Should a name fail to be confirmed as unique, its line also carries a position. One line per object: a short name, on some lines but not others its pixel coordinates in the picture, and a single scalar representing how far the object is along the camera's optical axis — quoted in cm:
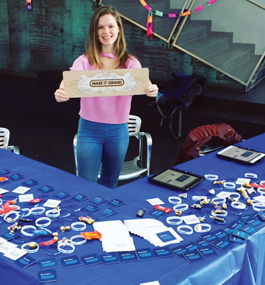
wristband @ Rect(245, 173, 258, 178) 266
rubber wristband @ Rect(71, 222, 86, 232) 199
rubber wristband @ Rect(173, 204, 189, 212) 221
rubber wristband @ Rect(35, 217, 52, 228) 201
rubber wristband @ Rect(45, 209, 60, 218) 211
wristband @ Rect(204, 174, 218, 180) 263
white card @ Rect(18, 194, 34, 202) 227
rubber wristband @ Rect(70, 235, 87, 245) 188
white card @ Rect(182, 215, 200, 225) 208
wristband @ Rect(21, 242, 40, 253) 181
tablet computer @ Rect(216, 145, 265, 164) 290
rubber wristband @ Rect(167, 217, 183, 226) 206
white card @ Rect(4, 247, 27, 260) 176
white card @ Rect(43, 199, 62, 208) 221
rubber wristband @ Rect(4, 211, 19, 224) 204
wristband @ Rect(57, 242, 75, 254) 181
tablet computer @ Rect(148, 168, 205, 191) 247
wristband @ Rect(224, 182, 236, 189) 249
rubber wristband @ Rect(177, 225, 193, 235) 198
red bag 346
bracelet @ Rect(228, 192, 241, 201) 233
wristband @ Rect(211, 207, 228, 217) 216
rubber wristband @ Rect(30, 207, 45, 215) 213
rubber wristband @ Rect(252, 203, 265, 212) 223
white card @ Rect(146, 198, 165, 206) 228
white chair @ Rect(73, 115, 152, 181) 357
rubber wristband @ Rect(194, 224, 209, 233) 200
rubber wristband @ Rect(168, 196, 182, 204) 229
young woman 279
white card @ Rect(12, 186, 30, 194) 237
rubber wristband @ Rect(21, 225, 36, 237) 193
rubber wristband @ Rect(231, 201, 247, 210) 223
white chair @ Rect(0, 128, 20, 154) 362
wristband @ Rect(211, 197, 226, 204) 230
